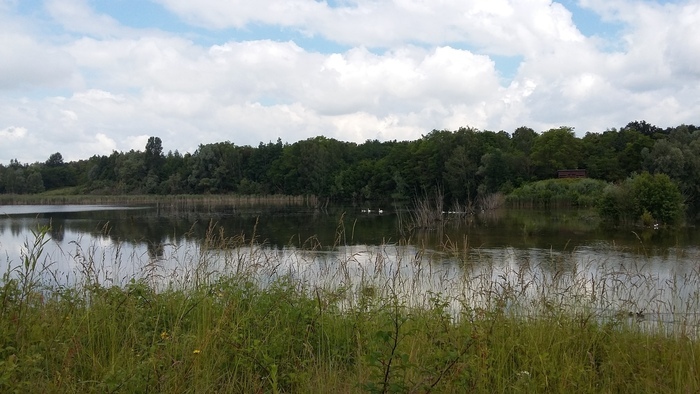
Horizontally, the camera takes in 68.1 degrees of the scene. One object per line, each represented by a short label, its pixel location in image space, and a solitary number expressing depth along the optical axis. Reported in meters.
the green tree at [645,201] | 34.97
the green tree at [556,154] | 74.31
